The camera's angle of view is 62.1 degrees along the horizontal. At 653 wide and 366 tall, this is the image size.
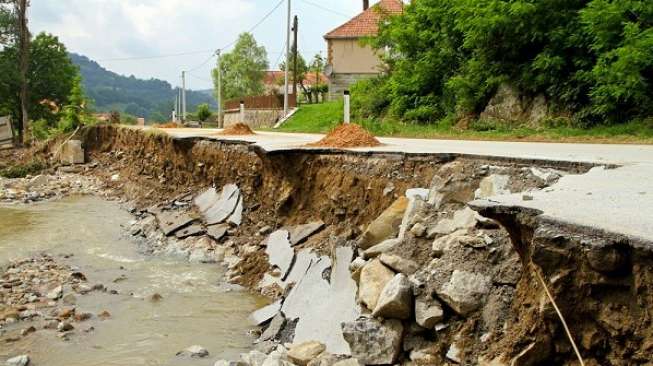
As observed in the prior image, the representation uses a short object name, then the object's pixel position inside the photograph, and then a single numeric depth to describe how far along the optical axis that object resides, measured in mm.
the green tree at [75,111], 26484
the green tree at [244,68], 58375
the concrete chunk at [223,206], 11328
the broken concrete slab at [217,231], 10602
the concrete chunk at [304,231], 8352
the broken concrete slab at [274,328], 6135
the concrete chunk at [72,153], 23672
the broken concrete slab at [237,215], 10766
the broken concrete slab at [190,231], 11242
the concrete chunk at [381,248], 5379
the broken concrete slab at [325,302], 5352
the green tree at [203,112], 47203
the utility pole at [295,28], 36406
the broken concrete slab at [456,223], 4953
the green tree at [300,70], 49250
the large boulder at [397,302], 4398
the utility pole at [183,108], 42953
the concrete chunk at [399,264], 4887
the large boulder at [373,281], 4918
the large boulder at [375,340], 4320
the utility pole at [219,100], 36753
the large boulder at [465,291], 4105
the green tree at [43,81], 31250
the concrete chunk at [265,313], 6691
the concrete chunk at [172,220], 11727
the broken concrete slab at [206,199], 12430
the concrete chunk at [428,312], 4234
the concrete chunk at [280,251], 8133
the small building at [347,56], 39906
